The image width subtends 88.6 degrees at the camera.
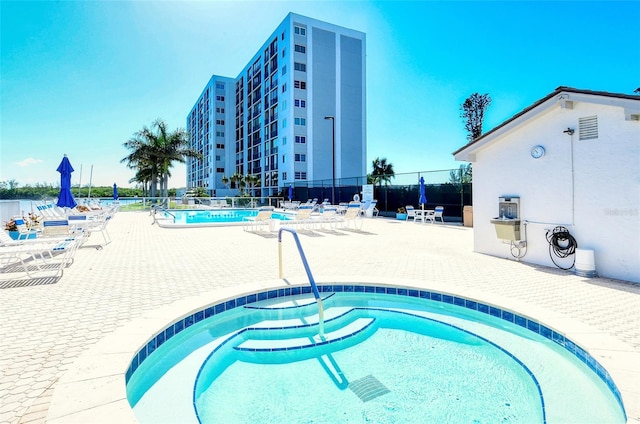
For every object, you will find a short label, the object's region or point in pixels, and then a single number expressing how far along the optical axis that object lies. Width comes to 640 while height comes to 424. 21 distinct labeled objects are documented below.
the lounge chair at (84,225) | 8.92
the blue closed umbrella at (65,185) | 10.50
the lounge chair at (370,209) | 19.80
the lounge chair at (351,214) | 12.80
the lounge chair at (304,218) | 12.44
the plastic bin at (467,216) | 14.23
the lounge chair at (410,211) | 16.78
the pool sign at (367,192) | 20.55
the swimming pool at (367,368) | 2.59
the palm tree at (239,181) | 44.04
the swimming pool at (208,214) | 19.92
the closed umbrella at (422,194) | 15.88
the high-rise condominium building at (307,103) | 37.25
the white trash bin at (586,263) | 5.62
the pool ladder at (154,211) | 16.06
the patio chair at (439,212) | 15.56
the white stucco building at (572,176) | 5.34
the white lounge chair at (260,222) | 12.19
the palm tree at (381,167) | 50.78
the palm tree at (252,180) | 42.28
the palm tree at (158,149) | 32.31
